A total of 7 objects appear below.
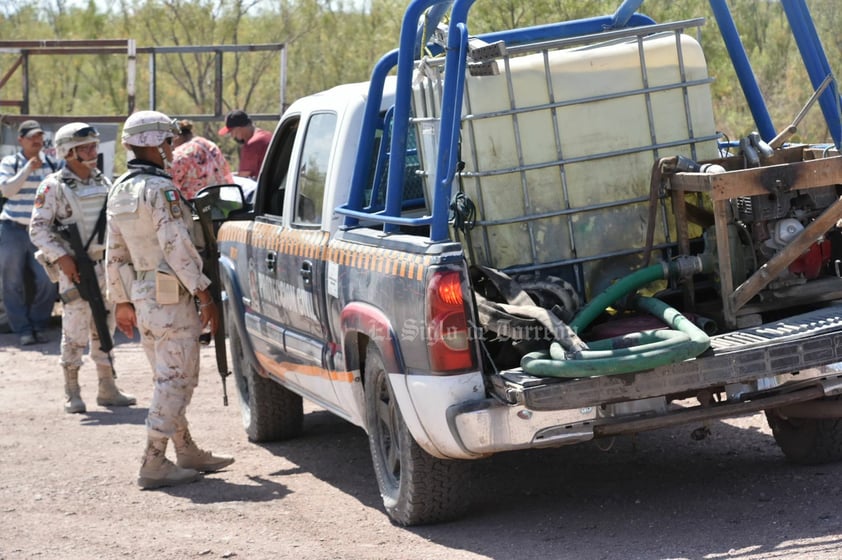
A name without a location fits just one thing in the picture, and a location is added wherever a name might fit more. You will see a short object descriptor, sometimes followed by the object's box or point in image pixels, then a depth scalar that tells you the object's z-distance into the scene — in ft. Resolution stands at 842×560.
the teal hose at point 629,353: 29.37
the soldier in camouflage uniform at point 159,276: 41.89
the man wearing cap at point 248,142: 73.32
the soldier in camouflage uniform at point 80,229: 55.45
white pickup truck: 30.60
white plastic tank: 34.22
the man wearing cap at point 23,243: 74.86
